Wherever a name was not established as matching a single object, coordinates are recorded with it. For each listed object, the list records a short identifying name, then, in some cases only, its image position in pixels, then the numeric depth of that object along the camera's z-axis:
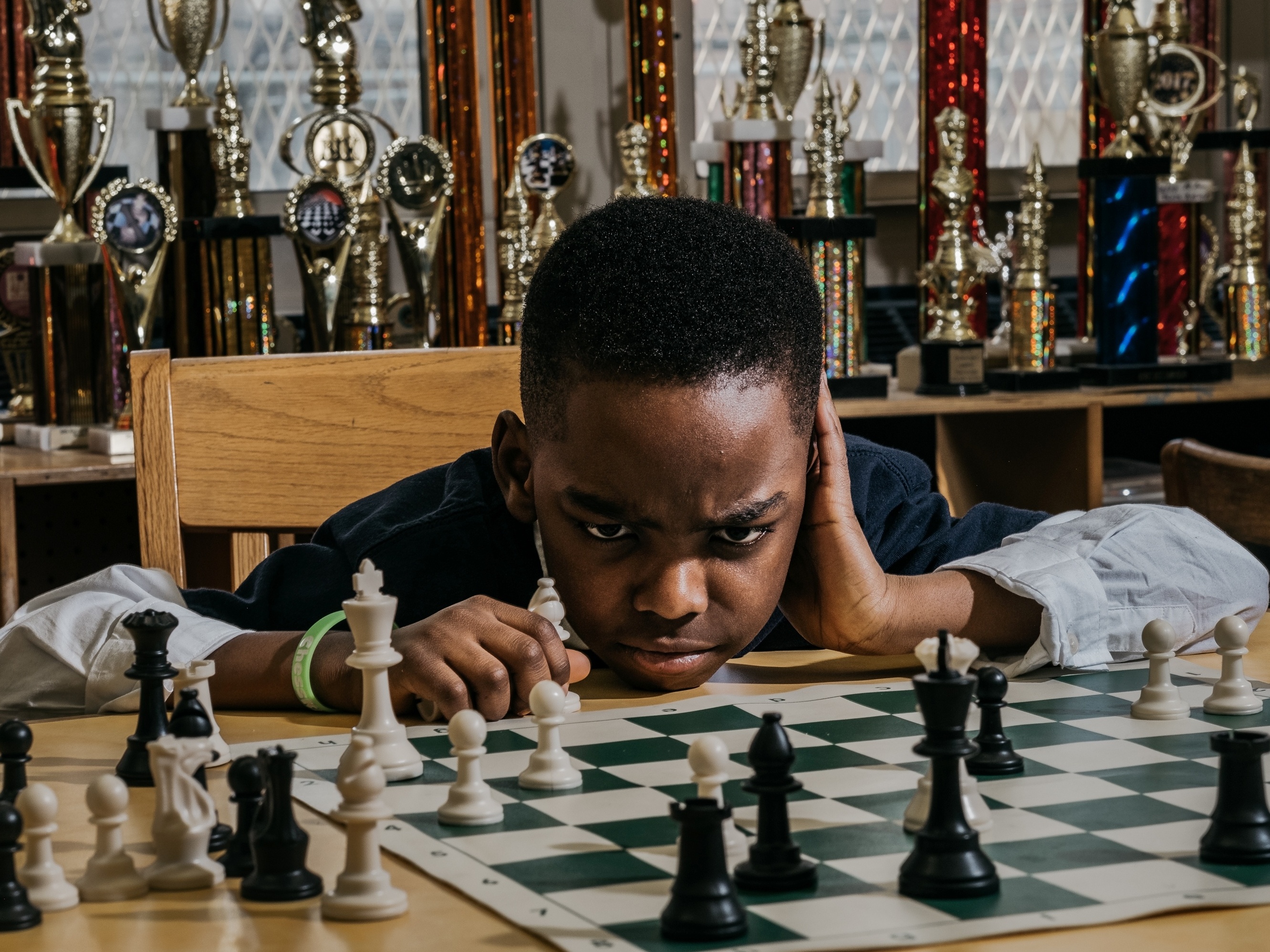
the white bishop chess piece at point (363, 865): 0.94
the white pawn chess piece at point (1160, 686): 1.20
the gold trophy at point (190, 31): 2.85
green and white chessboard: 0.93
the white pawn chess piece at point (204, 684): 1.14
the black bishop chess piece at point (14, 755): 1.06
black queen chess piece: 1.13
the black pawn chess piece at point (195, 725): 1.02
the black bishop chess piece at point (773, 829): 0.96
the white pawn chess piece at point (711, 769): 0.99
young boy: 1.22
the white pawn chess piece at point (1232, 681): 1.21
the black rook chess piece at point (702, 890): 0.91
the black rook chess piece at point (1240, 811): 0.98
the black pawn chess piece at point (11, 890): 0.94
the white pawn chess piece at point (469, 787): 1.04
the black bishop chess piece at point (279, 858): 0.96
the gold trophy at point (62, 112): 2.64
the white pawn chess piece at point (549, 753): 1.09
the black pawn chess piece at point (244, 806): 0.99
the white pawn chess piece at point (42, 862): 0.96
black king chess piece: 0.94
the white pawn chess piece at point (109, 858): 0.97
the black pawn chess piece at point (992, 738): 1.10
